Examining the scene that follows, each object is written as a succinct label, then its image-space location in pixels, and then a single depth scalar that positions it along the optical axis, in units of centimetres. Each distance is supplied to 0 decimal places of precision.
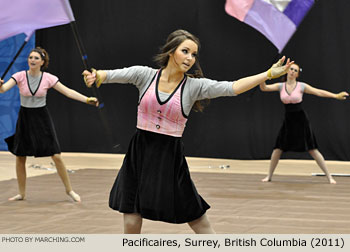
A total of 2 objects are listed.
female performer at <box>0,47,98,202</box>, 987
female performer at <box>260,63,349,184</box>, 1232
